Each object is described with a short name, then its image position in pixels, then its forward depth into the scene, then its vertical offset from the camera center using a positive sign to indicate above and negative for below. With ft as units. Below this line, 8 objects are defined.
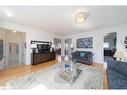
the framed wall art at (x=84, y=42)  15.04 +1.21
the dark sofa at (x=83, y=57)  12.59 -2.20
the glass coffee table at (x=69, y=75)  6.79 -3.39
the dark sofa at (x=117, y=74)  5.28 -2.93
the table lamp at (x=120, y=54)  7.48 -0.88
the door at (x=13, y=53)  13.63 -1.42
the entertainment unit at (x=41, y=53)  12.41 -1.32
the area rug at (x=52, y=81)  5.76 -3.67
